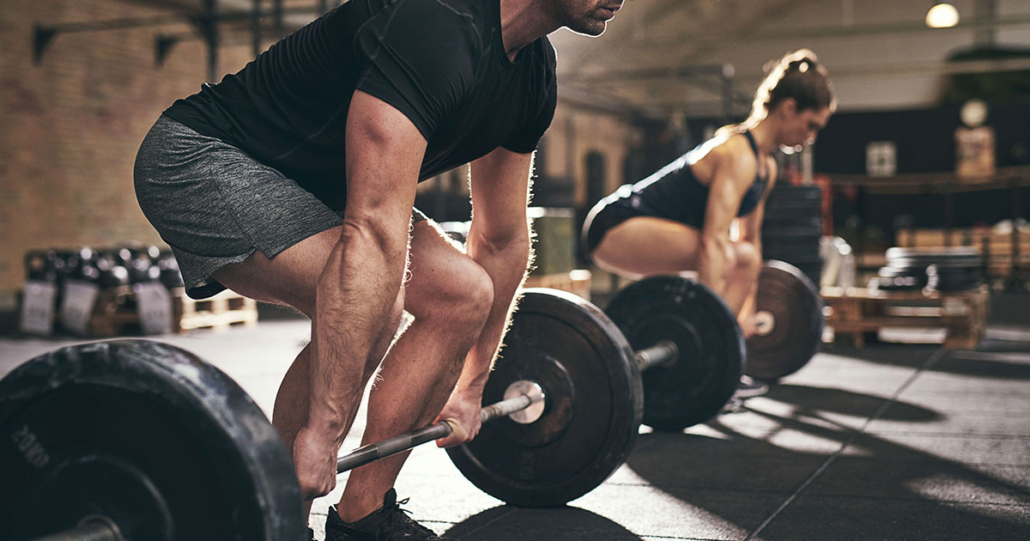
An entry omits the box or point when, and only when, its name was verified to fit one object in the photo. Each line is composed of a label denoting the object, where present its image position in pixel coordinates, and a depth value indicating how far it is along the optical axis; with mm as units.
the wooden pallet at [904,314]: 4609
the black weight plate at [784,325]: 3402
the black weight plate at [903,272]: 4785
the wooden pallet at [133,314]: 5590
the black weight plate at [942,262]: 4684
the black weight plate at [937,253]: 4746
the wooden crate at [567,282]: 5410
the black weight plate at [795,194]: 4680
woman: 2844
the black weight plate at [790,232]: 4602
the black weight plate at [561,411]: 1741
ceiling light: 10148
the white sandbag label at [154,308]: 5457
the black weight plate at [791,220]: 4633
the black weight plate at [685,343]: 2439
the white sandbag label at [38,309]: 5508
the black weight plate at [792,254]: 4578
